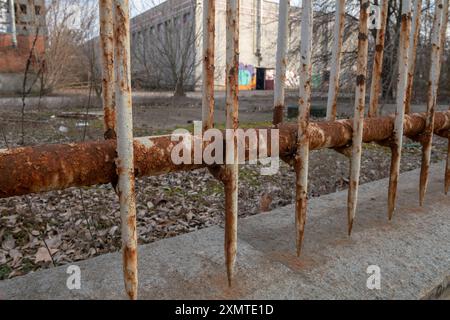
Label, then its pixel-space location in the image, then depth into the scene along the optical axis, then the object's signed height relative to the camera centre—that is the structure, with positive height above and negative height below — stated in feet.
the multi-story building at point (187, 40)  47.29 +9.38
